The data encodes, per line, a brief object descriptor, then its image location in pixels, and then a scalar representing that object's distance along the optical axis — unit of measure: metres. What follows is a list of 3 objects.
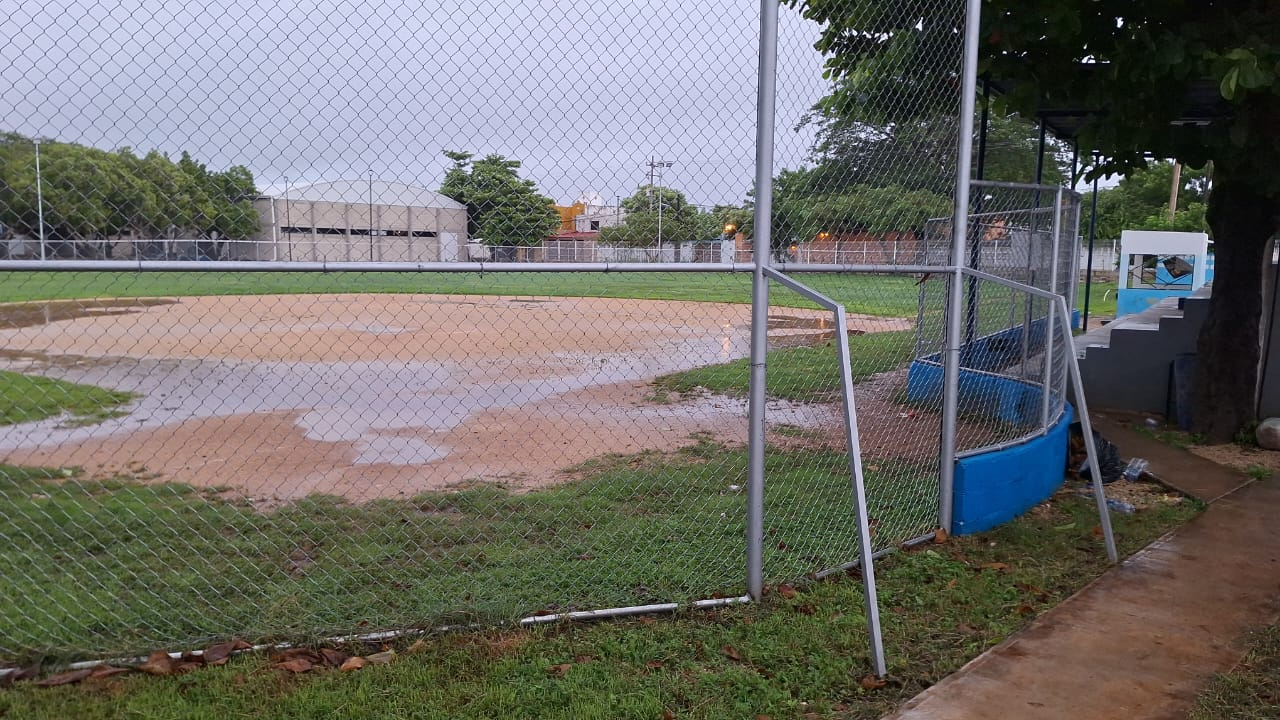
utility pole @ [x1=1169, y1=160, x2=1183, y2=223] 38.00
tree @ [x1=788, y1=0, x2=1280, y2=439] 7.09
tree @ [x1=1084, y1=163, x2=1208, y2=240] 45.94
